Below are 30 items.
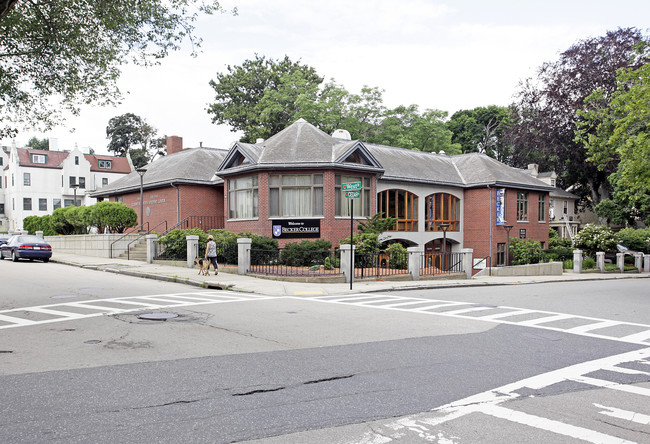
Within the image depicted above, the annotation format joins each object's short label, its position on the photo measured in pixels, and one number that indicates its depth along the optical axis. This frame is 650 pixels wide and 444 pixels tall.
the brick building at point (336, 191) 27.64
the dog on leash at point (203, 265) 20.62
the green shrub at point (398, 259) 24.73
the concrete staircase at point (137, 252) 28.34
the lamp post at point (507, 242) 34.11
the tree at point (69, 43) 13.77
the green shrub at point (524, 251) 36.12
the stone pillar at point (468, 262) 25.44
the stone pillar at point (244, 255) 21.52
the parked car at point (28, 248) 28.03
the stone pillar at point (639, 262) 37.66
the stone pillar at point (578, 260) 34.78
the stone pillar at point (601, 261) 36.00
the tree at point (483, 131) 68.25
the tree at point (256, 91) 47.69
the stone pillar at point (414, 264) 22.25
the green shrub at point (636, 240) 43.03
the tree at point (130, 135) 84.50
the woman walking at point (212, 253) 20.79
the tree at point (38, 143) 89.88
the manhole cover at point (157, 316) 10.55
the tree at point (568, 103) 45.53
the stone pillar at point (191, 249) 24.11
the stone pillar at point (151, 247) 26.30
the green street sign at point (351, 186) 17.38
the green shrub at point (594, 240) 39.31
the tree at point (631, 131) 19.33
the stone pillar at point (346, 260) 20.30
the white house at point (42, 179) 63.41
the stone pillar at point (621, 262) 36.91
